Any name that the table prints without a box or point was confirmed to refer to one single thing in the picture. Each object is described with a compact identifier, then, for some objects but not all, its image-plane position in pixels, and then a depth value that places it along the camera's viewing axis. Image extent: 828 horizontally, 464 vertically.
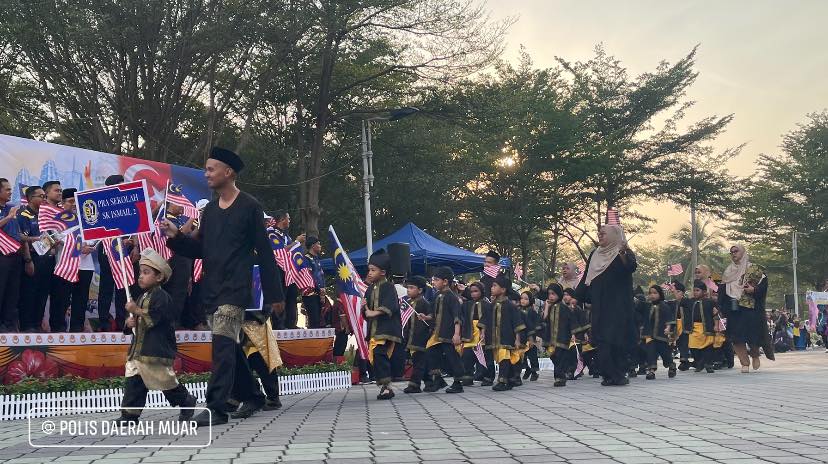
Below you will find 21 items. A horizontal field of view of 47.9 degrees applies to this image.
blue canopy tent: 25.05
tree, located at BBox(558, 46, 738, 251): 41.56
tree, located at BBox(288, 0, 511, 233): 24.59
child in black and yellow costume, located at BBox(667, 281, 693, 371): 18.33
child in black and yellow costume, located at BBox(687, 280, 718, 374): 17.77
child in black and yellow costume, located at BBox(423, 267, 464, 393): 13.31
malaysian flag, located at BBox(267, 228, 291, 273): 14.22
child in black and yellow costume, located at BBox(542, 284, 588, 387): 14.84
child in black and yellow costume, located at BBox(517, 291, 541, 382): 16.41
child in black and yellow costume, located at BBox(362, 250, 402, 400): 11.45
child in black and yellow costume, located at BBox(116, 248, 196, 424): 7.82
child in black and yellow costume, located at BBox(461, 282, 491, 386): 14.51
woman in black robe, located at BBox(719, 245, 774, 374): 16.62
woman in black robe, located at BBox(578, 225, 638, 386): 13.52
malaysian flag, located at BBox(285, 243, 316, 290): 14.59
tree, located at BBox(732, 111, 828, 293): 51.62
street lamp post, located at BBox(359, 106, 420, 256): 24.03
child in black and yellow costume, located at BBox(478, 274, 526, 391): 13.75
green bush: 10.09
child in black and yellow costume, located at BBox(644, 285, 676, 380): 16.95
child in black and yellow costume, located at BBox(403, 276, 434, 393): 13.30
